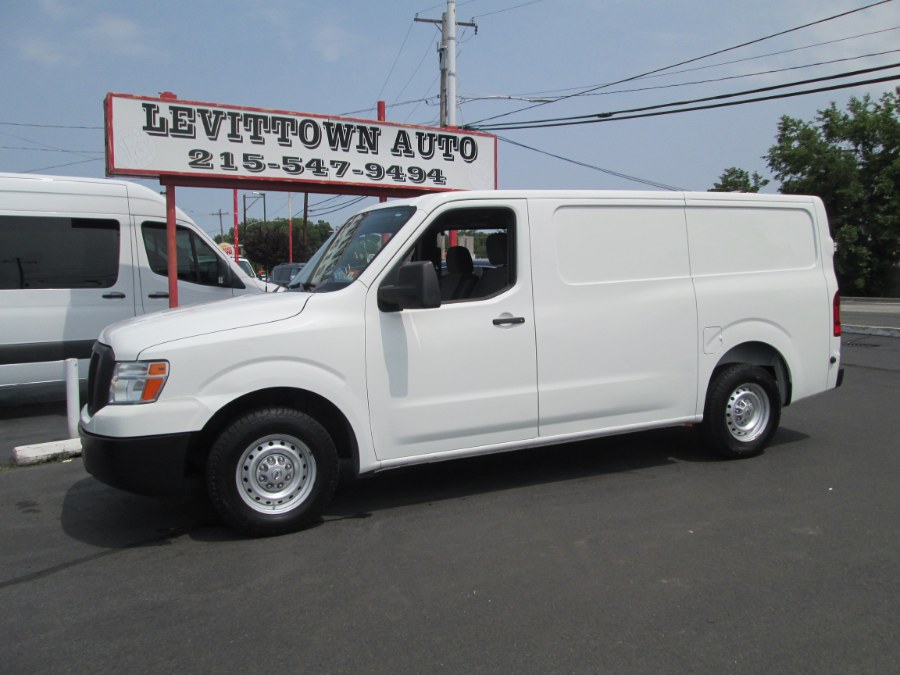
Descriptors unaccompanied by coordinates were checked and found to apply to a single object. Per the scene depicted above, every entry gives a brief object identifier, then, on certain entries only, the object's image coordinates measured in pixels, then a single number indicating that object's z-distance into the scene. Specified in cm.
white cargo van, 425
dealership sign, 821
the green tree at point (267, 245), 6875
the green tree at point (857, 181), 3525
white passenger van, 815
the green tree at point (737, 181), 3950
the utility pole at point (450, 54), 1817
